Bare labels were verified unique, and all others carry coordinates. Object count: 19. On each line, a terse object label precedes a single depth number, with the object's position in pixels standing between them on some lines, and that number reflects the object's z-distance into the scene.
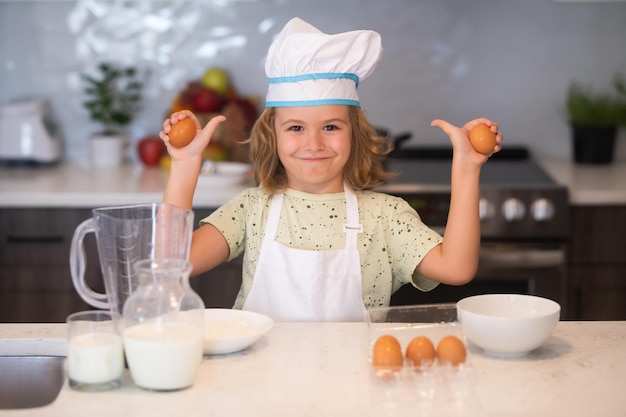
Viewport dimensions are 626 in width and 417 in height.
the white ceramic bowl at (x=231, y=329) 1.39
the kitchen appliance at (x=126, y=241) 1.30
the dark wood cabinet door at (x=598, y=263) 2.85
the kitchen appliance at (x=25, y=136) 3.21
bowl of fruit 3.17
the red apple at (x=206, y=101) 3.21
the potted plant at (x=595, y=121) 3.27
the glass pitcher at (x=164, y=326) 1.23
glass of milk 1.25
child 1.72
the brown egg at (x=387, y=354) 1.31
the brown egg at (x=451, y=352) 1.31
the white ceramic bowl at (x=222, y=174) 2.91
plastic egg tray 1.22
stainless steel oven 2.83
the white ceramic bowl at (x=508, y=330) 1.37
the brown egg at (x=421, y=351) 1.32
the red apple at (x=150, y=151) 3.33
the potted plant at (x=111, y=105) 3.32
